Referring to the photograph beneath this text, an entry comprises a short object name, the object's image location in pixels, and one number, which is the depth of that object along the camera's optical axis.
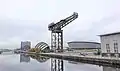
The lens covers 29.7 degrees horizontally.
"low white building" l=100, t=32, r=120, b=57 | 43.41
